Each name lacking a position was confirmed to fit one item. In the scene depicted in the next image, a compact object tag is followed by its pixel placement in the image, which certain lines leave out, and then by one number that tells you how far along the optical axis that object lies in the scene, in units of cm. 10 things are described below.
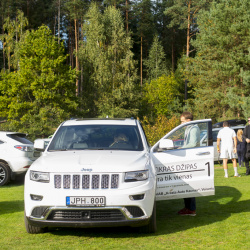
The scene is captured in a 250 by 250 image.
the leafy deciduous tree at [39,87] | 4109
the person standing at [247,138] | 1413
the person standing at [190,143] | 738
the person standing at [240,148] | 1708
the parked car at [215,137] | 2034
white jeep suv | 550
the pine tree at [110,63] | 5208
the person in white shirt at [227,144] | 1418
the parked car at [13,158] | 1288
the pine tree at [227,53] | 3825
